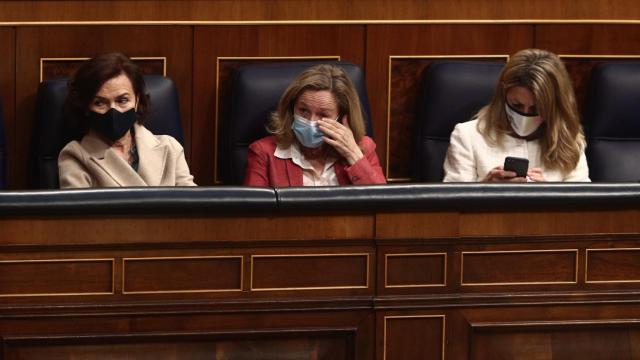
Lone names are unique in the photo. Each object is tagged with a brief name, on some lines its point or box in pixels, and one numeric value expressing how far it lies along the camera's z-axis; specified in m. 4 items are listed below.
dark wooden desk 15.01
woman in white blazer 16.26
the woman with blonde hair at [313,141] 16.12
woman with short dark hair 16.00
